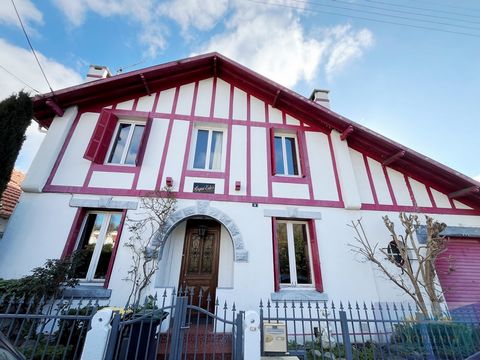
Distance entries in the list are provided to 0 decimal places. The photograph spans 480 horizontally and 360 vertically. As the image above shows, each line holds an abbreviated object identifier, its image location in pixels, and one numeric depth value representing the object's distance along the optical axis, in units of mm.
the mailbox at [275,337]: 3646
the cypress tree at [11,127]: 4812
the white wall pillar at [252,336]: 3147
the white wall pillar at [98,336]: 2881
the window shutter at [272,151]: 6823
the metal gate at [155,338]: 3131
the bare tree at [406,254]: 5176
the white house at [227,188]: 5516
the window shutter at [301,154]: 6986
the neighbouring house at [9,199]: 7561
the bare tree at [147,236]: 5137
